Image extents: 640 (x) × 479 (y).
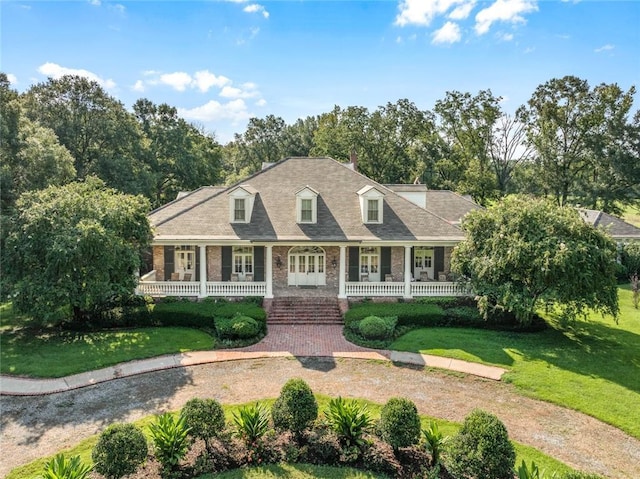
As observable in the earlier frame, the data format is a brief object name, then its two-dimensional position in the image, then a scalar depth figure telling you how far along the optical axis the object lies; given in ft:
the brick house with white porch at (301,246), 72.74
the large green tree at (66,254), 54.49
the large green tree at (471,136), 149.69
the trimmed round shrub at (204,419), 31.63
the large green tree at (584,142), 134.62
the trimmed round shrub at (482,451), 27.61
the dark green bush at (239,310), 63.52
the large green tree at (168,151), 151.43
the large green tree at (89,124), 120.47
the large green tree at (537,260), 55.93
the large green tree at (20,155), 76.43
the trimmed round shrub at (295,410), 33.09
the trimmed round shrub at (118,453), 27.86
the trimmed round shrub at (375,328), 58.95
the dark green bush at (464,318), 65.41
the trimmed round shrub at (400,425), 31.04
